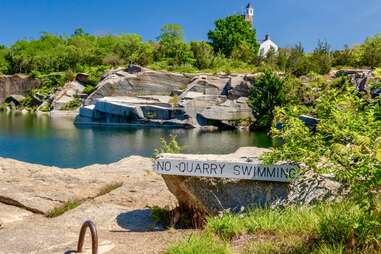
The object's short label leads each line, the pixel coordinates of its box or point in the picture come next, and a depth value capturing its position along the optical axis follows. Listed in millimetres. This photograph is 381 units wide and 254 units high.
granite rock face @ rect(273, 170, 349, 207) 4586
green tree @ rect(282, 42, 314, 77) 39688
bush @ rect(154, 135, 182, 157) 8159
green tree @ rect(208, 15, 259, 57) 62906
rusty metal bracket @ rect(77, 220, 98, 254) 3547
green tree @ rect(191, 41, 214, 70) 47625
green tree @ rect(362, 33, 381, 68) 39781
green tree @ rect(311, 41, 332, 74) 38625
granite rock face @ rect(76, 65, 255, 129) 35719
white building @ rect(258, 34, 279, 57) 74312
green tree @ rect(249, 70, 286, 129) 33594
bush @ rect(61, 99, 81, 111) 46438
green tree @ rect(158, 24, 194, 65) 48906
